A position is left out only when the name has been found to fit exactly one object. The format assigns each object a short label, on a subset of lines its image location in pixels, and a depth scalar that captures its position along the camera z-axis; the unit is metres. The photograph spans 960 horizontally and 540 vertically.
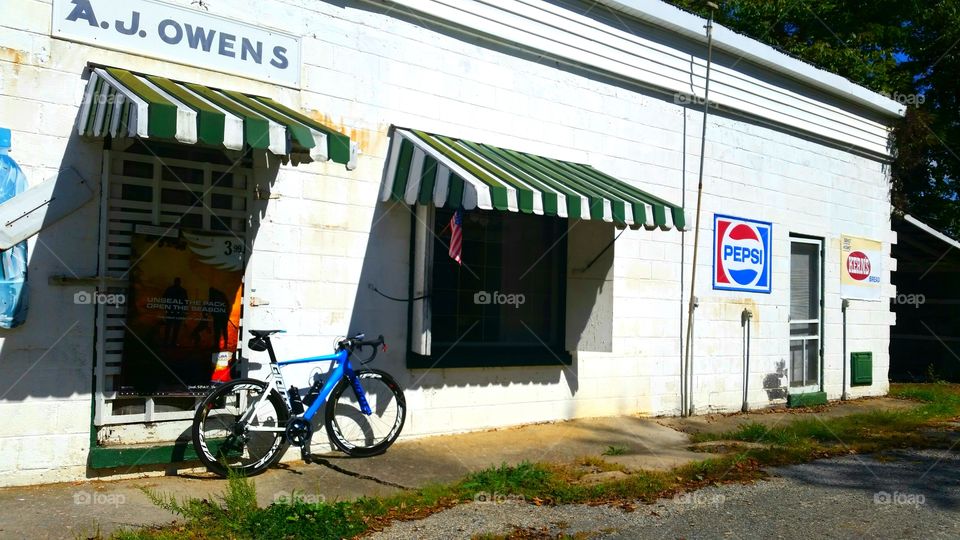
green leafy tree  16.64
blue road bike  6.77
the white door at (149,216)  6.53
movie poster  6.64
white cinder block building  6.31
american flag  7.82
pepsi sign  11.20
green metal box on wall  13.28
